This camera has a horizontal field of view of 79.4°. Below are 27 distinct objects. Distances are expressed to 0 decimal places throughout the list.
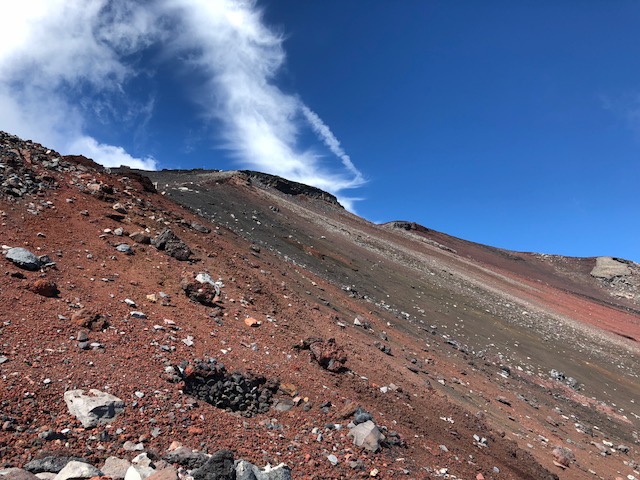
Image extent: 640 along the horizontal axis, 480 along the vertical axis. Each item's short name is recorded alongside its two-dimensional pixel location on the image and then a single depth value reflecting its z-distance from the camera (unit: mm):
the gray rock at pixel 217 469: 3566
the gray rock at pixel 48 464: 3238
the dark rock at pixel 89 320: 5223
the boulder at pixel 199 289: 7250
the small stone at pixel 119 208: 8961
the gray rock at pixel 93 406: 3879
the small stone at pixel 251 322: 7250
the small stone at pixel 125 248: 7663
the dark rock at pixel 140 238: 8250
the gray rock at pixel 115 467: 3350
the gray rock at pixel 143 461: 3561
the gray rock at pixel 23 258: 5926
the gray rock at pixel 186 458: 3697
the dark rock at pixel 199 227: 10788
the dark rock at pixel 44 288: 5531
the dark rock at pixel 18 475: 3001
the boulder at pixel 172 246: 8422
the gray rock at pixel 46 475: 3147
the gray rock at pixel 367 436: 4852
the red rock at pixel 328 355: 6750
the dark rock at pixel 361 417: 5246
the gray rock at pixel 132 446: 3730
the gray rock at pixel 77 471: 3158
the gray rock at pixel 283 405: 5250
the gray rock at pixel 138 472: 3299
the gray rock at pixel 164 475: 3295
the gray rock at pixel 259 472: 3613
